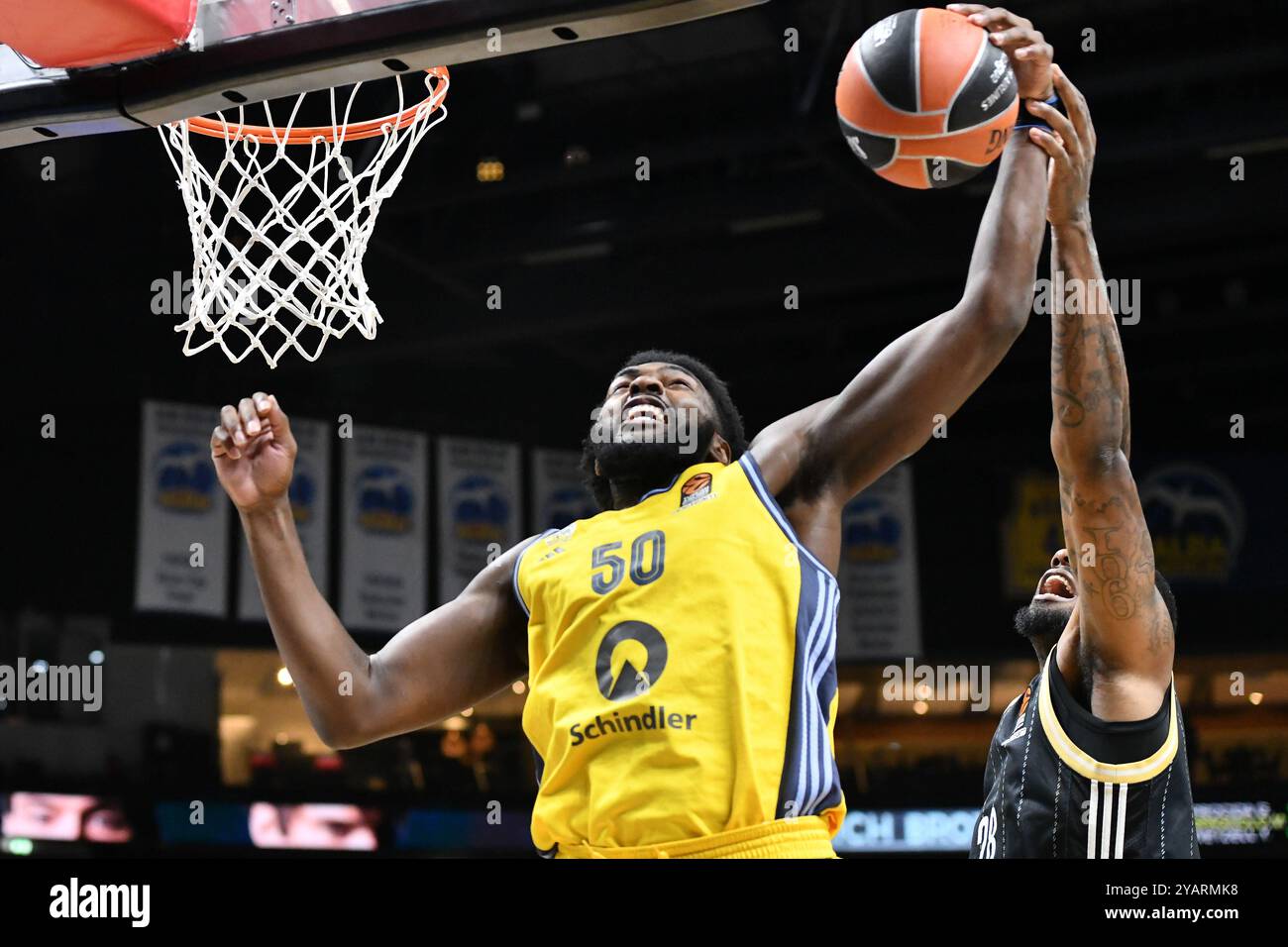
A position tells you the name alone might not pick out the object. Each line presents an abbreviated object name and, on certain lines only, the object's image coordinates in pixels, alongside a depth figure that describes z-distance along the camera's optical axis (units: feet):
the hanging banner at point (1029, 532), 37.24
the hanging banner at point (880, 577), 35.86
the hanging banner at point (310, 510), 34.83
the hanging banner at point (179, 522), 33.68
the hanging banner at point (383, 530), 35.27
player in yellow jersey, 8.01
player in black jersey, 9.65
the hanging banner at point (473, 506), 35.96
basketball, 9.03
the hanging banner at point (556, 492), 36.52
